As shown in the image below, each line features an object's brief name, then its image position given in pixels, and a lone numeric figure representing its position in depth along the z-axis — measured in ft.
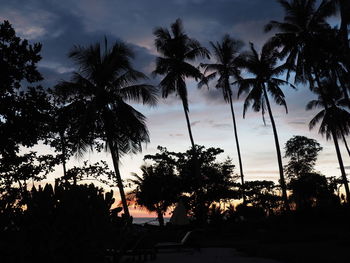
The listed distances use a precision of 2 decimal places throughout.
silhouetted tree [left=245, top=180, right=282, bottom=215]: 111.04
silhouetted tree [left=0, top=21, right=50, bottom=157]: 23.45
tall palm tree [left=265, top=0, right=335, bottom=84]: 78.54
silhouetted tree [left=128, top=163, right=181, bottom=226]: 106.32
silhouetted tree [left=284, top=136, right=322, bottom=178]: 151.33
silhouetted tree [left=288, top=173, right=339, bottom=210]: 117.80
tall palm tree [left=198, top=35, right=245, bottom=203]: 100.01
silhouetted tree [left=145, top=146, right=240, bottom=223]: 104.63
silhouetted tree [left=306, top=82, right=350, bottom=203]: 110.36
